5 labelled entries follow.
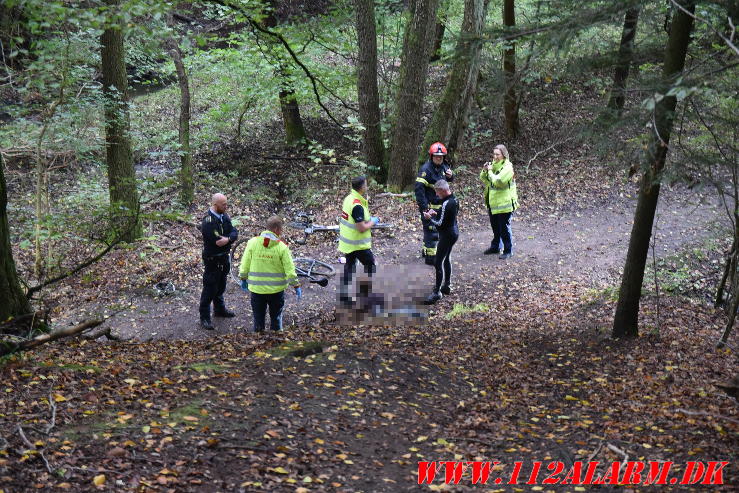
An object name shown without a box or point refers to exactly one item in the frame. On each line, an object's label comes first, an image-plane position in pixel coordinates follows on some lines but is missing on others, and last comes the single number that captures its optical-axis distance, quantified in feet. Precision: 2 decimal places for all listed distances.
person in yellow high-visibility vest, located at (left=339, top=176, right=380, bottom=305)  31.89
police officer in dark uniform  31.68
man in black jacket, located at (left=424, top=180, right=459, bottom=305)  33.24
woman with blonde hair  38.83
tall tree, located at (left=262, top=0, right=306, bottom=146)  60.85
